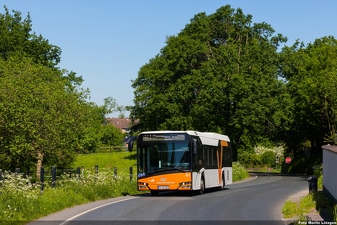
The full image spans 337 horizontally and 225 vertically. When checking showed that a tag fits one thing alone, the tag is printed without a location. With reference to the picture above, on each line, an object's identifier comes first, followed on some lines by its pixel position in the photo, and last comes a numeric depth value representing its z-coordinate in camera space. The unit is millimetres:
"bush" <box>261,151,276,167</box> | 104875
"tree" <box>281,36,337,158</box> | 55750
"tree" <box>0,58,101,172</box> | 44844
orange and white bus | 27609
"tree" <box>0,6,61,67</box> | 65125
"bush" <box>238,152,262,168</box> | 101125
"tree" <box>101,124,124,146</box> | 134875
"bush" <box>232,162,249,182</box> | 48972
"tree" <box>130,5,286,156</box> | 60312
